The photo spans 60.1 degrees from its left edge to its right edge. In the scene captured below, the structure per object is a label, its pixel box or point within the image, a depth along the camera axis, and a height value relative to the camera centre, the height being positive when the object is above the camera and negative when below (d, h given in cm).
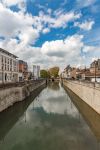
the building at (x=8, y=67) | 3089 +377
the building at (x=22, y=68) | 5840 +530
